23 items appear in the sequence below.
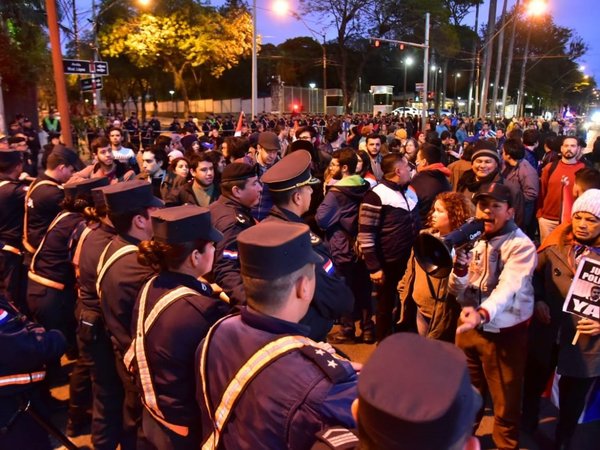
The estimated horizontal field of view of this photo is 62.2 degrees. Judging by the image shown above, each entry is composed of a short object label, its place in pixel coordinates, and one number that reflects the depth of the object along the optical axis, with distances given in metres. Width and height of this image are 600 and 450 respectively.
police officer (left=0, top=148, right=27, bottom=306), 4.83
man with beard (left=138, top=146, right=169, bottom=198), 7.53
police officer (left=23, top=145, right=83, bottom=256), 4.61
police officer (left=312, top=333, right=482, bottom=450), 0.99
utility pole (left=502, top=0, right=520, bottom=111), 31.02
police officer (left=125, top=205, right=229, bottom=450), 2.27
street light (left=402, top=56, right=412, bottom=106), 53.30
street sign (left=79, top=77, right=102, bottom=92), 14.56
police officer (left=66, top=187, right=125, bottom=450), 3.36
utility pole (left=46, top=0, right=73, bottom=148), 9.76
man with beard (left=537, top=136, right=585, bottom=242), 6.48
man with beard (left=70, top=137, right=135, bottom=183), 6.38
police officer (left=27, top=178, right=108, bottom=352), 3.94
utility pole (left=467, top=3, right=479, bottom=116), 47.28
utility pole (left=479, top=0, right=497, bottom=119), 29.31
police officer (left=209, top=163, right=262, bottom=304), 3.12
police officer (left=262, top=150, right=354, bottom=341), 2.73
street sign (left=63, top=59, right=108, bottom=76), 10.61
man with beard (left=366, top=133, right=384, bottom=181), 7.79
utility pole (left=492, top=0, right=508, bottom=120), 31.91
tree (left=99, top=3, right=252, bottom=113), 28.73
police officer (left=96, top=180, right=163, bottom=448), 2.78
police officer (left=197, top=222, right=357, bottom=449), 1.48
